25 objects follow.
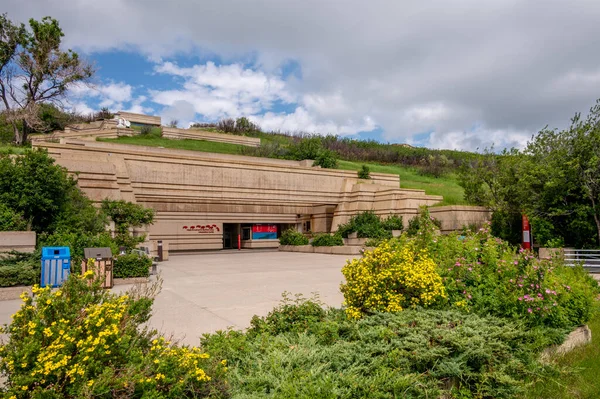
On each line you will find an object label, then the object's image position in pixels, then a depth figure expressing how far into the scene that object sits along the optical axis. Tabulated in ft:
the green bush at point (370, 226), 68.90
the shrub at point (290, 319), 15.92
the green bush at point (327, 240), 70.13
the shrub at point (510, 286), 17.30
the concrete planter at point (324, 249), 65.00
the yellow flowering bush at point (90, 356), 8.25
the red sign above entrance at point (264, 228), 92.17
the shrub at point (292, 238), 77.46
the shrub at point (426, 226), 22.61
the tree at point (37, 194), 38.11
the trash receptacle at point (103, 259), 32.10
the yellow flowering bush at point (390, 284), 16.98
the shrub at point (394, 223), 70.85
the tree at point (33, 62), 96.17
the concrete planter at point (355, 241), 68.11
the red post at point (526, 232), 48.08
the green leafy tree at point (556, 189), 46.98
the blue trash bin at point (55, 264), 30.54
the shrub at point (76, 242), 34.99
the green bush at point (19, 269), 29.81
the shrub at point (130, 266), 35.27
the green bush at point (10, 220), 36.19
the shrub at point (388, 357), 10.47
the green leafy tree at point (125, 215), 51.08
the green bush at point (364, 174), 87.45
